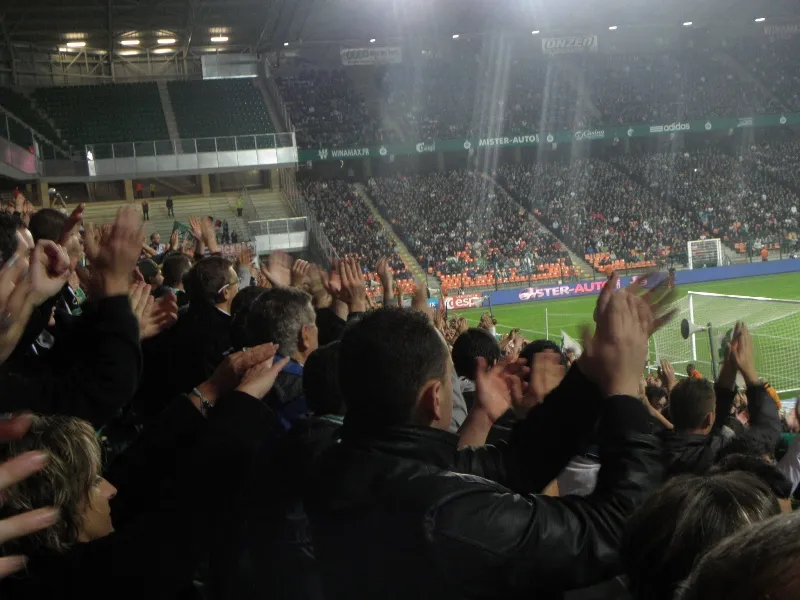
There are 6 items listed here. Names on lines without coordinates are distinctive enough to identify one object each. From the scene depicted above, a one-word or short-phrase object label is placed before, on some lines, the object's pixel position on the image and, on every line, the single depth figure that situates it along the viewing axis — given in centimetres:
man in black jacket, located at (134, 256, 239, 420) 445
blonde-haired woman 206
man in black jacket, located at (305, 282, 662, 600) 196
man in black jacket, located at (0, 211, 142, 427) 254
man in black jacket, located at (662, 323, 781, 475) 368
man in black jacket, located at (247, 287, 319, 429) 382
